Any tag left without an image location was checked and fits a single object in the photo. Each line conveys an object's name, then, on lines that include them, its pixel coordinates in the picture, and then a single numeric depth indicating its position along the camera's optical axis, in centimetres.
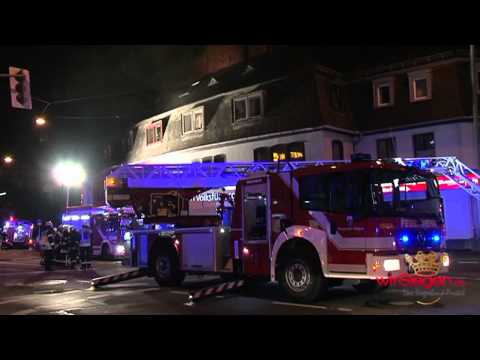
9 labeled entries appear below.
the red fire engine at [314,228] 932
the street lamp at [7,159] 2307
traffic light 1350
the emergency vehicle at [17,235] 4244
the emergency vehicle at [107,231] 2480
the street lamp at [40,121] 1577
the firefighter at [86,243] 2605
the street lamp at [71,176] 3019
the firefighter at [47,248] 2003
